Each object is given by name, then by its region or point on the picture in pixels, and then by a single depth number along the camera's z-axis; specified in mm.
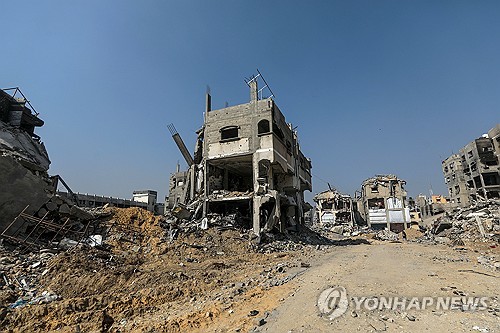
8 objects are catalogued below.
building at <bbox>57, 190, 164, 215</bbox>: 31841
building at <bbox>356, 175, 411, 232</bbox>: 48281
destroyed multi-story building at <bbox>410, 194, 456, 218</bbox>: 57188
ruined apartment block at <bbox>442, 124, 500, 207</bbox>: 44500
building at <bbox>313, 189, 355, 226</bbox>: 51625
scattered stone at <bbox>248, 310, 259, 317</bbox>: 5892
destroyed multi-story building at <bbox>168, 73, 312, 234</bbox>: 21422
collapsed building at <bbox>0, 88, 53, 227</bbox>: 11398
